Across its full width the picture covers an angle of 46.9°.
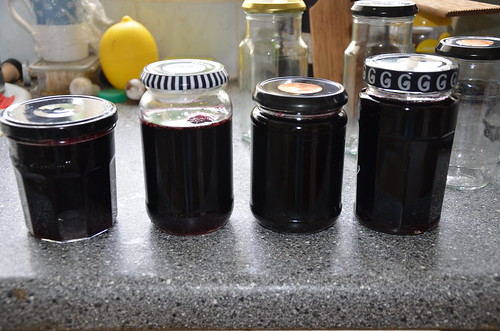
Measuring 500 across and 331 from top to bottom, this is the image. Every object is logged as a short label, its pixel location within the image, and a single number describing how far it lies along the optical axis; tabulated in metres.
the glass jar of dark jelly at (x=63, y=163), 0.57
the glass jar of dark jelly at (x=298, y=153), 0.59
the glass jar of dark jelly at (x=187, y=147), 0.59
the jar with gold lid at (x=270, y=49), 0.86
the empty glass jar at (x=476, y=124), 0.77
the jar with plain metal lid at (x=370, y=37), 0.75
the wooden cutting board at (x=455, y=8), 0.82
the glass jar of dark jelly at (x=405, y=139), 0.59
